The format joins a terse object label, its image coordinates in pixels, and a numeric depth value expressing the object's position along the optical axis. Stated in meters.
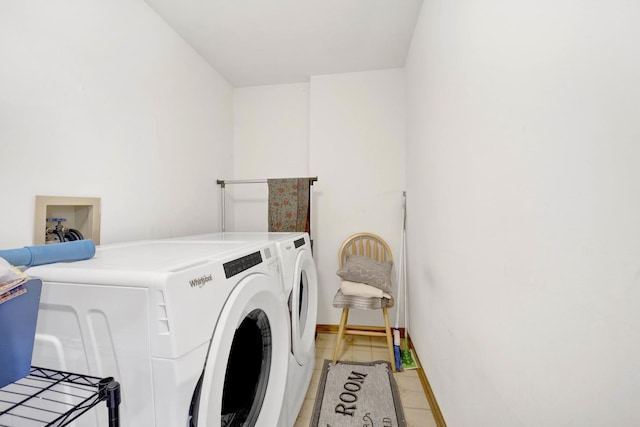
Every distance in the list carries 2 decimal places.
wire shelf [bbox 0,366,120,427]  0.63
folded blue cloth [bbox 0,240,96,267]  0.64
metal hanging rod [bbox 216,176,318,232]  2.31
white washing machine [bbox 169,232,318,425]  1.24
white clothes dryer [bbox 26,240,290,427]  0.55
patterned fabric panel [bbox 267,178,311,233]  2.16
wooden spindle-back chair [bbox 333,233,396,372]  1.83
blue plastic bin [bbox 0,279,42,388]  0.51
